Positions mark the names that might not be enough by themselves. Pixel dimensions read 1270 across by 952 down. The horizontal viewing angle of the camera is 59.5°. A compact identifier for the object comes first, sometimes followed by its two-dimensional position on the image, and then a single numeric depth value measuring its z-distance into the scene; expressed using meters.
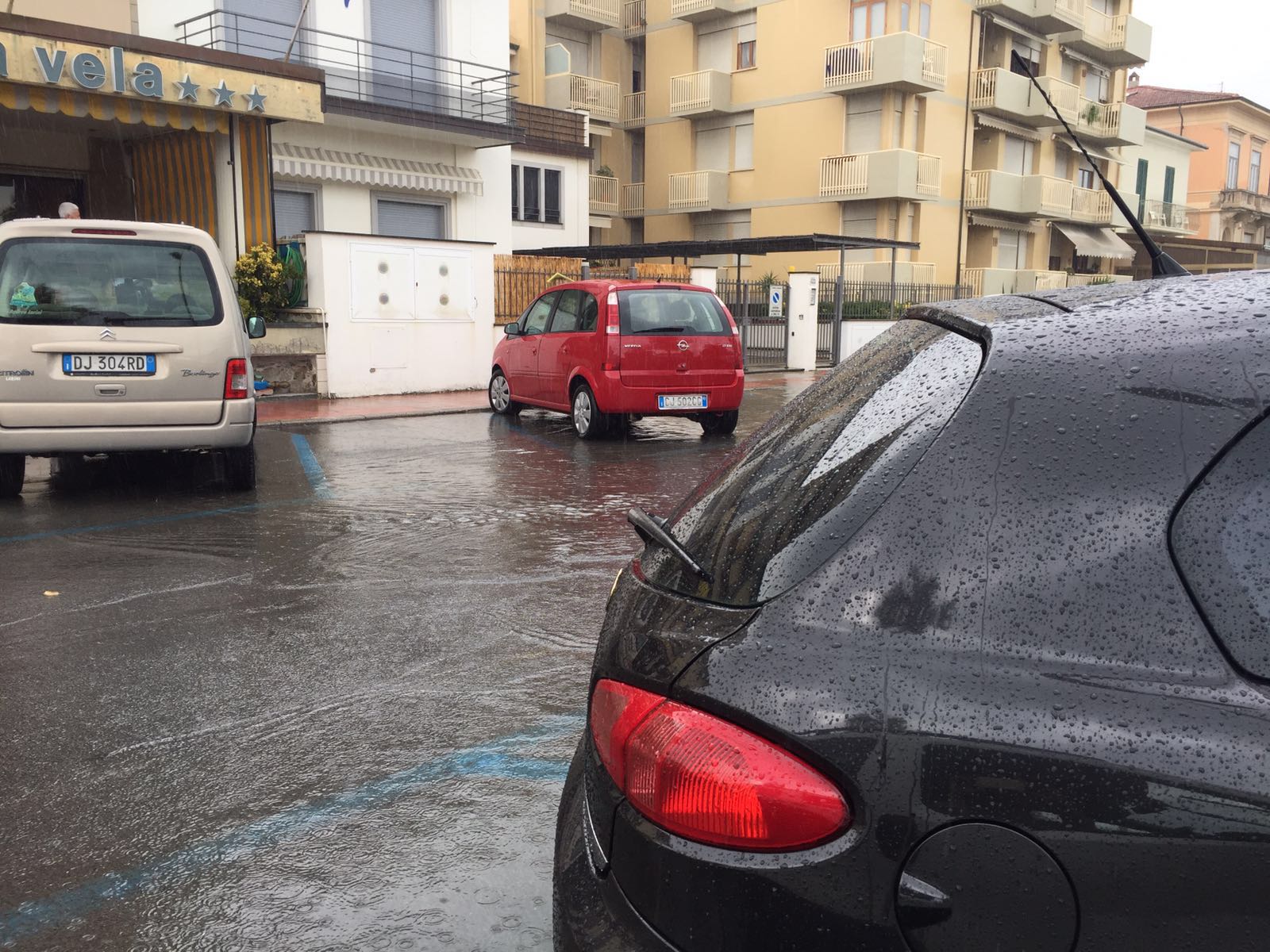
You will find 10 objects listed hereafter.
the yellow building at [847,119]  33.25
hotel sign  14.20
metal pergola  20.77
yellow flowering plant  16.25
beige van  7.87
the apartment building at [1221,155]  53.38
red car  11.81
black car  1.33
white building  16.70
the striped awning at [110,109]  14.58
